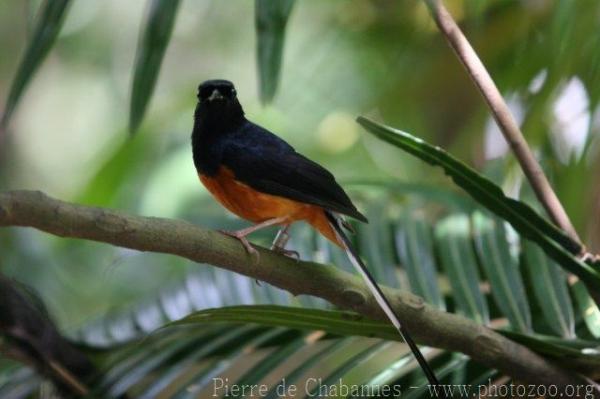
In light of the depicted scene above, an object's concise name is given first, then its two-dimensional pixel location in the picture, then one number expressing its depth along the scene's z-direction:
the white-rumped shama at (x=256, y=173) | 4.12
